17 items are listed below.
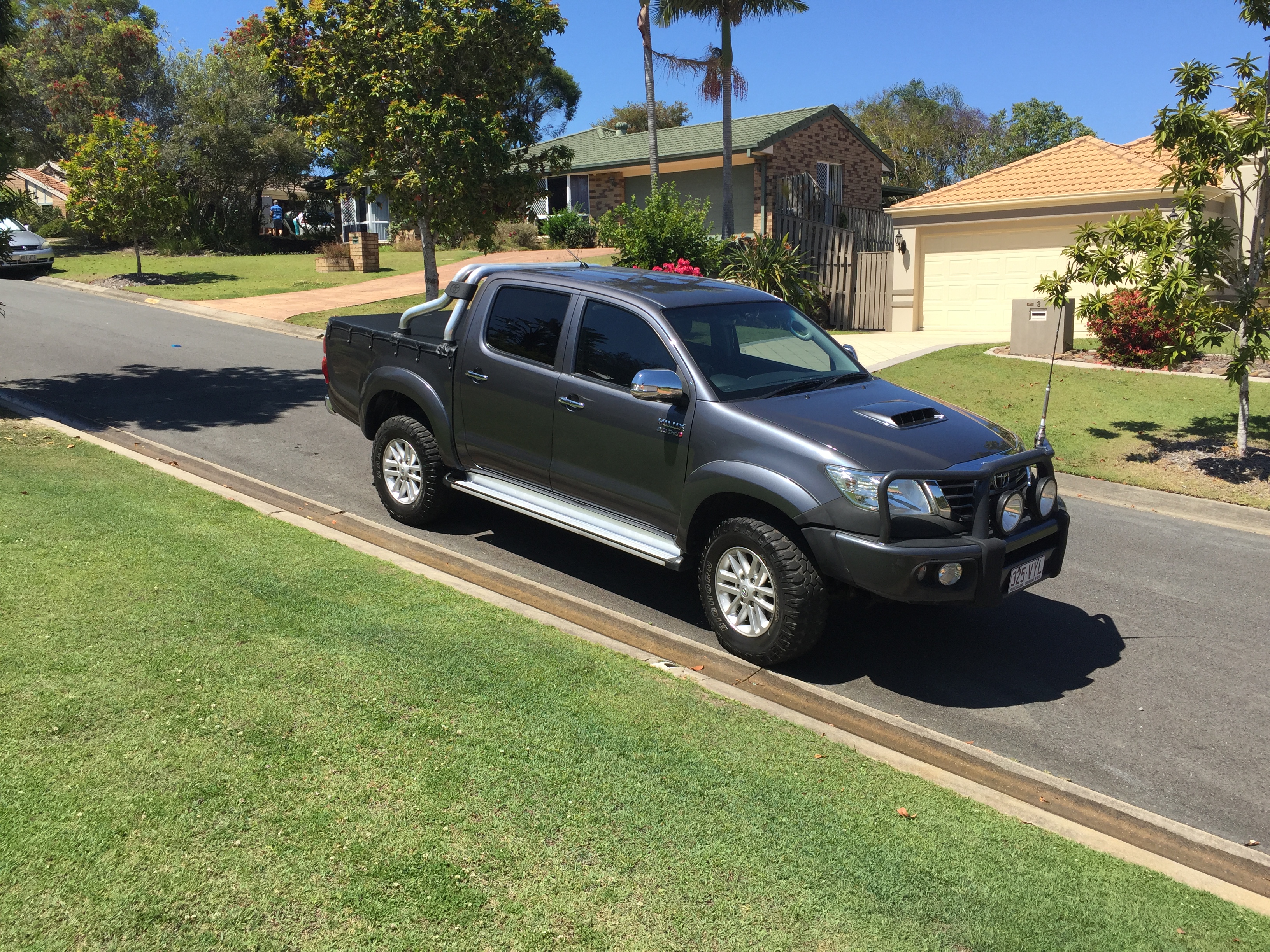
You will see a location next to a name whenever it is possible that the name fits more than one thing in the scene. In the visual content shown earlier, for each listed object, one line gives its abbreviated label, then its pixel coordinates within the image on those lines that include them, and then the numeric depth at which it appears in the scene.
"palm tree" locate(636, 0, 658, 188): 26.75
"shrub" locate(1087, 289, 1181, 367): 14.51
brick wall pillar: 30.33
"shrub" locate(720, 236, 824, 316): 19.56
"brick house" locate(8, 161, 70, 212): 47.00
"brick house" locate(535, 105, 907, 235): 31.55
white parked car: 28.77
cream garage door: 20.69
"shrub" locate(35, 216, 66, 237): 39.62
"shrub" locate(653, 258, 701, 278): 17.35
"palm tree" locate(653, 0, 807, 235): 25.69
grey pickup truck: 5.23
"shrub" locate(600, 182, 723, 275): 18.17
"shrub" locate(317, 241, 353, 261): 30.70
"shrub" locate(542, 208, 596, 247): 33.41
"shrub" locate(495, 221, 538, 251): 34.47
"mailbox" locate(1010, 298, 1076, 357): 16.14
